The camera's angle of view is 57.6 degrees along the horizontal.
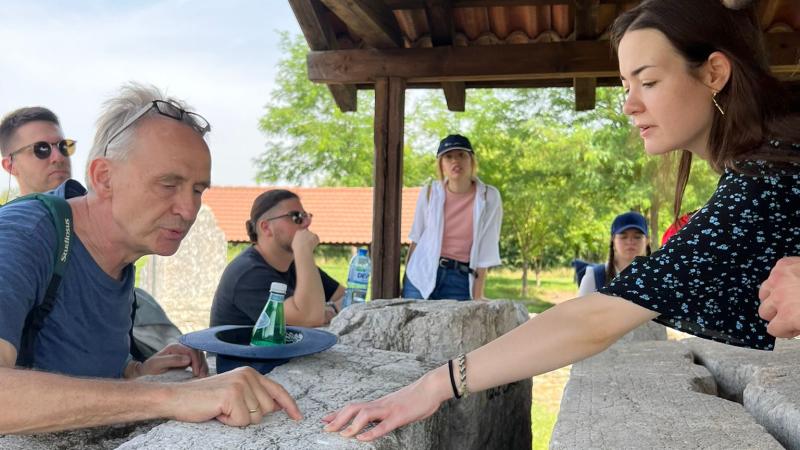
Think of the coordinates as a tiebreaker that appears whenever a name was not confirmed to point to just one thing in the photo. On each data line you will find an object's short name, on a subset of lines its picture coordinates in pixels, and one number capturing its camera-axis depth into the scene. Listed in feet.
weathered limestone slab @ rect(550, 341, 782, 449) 6.72
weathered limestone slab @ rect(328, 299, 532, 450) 9.59
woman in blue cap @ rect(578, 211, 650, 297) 17.22
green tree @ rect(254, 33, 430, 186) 88.69
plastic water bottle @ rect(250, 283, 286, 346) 7.77
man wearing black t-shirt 12.46
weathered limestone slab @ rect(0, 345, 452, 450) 5.48
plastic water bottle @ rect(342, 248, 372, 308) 15.97
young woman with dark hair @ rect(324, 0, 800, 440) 5.67
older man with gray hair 5.49
